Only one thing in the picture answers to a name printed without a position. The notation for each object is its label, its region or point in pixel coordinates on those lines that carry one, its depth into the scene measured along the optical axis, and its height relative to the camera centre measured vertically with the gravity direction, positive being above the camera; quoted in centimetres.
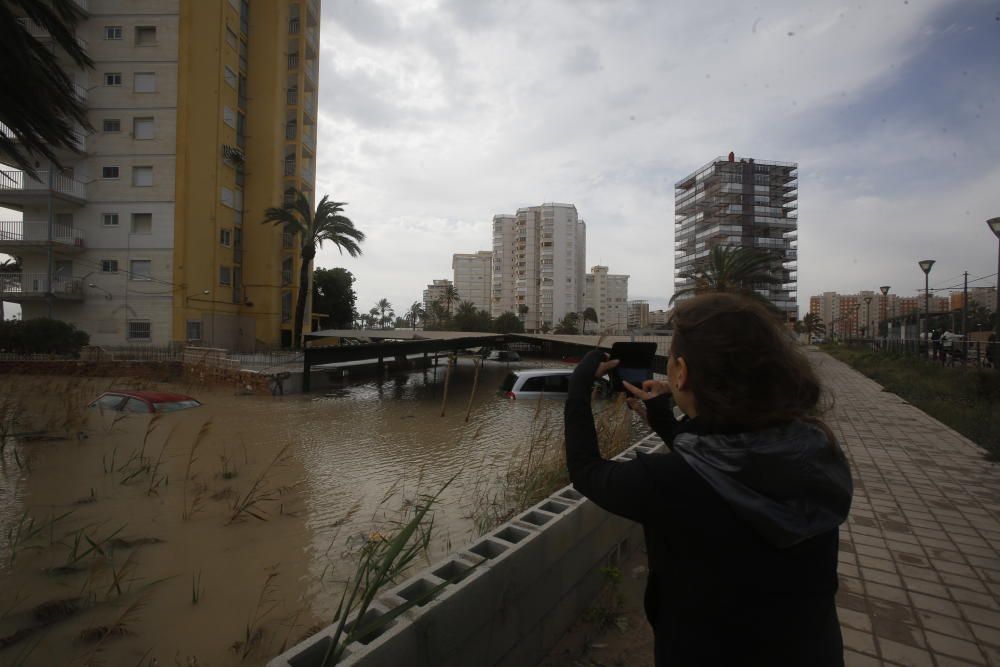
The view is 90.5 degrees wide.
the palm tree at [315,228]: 2788 +553
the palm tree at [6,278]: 2562 +207
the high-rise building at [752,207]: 7925 +2089
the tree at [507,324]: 6141 +78
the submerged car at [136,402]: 1068 -180
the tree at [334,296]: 4612 +283
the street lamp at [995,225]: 1079 +256
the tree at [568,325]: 7611 +96
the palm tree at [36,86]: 415 +209
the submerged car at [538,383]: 1508 -162
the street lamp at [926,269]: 1816 +263
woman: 105 -36
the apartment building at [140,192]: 2591 +680
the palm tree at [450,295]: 7156 +497
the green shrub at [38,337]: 2003 -76
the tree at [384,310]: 11028 +379
